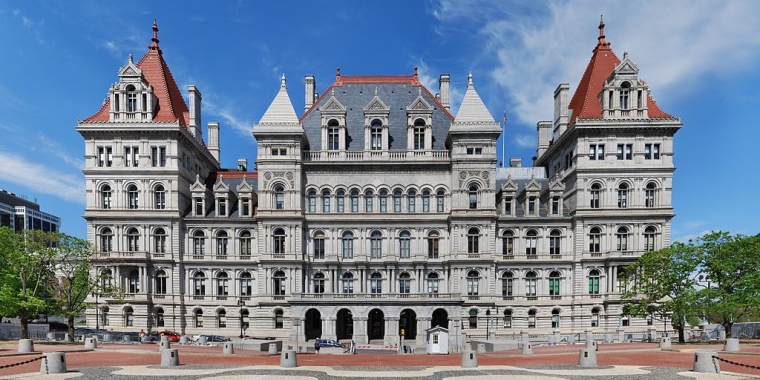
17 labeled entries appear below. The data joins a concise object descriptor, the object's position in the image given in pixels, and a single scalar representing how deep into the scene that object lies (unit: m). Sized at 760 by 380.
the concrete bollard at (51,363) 21.11
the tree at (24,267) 39.09
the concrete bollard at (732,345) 28.67
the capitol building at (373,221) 48.47
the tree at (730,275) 35.62
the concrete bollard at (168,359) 24.38
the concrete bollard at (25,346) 29.88
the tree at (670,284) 38.09
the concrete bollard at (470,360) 23.98
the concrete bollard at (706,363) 20.76
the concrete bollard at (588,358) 23.95
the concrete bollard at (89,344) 33.72
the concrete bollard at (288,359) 24.03
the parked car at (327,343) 39.62
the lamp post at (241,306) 46.35
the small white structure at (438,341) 35.02
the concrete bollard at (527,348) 31.92
